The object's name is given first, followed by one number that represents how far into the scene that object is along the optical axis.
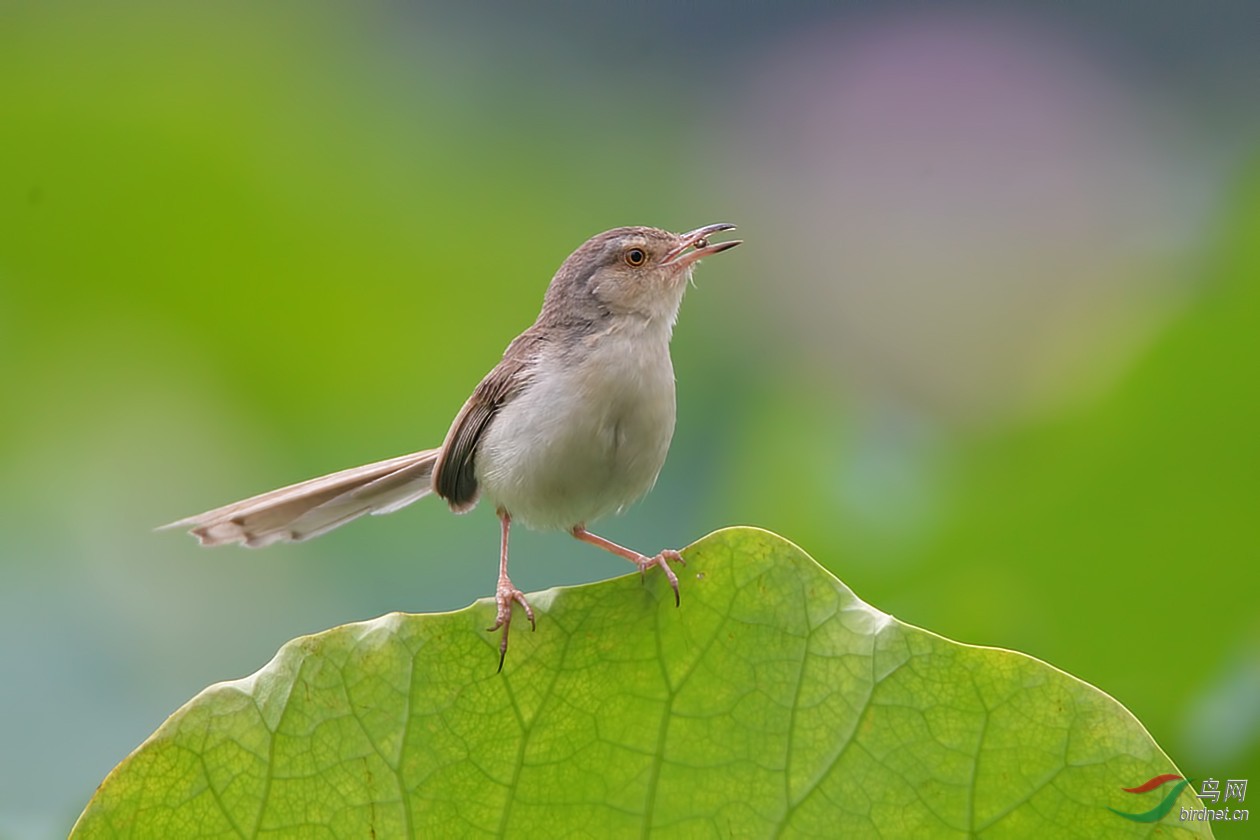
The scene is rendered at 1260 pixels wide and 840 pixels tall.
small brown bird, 3.20
